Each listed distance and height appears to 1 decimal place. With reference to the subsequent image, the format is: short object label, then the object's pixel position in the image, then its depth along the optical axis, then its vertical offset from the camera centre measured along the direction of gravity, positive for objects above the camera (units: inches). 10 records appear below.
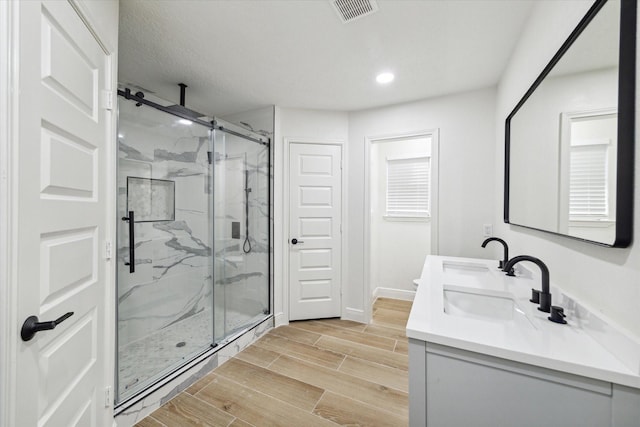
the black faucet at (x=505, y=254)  72.6 -11.5
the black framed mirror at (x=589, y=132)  29.4 +12.0
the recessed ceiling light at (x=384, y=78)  90.6 +47.6
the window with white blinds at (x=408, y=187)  143.7 +14.4
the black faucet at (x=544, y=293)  41.2 -12.7
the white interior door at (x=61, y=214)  32.6 -1.1
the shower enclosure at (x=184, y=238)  80.4 -11.2
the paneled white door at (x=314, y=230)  122.3 -9.2
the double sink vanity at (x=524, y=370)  27.3 -18.4
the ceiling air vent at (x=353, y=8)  58.7 +47.2
